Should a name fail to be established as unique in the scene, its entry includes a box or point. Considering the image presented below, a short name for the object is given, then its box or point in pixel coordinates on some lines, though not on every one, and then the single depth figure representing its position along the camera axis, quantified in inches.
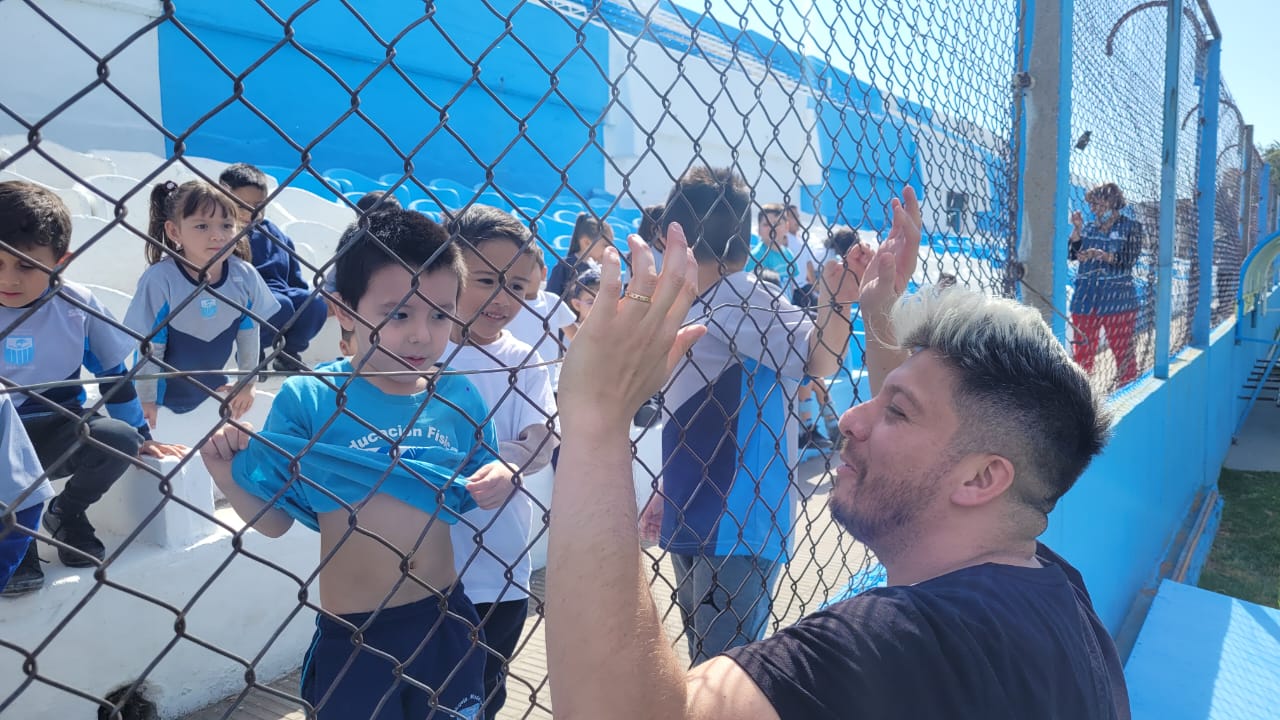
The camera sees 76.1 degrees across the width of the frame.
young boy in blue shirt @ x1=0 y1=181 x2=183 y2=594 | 76.7
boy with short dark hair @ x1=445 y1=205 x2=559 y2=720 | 80.0
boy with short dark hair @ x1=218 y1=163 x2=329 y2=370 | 146.1
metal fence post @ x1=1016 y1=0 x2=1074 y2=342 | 115.3
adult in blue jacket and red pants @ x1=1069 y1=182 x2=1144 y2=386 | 166.4
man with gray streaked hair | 37.3
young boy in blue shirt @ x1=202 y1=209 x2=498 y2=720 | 62.5
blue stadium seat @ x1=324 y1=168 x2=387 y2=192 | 355.9
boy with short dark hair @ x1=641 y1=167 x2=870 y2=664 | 83.1
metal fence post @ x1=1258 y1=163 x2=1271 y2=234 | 545.6
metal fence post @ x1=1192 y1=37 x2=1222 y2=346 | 235.3
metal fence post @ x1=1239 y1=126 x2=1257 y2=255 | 384.5
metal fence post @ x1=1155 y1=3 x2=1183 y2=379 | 181.6
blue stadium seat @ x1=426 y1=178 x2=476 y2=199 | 414.3
